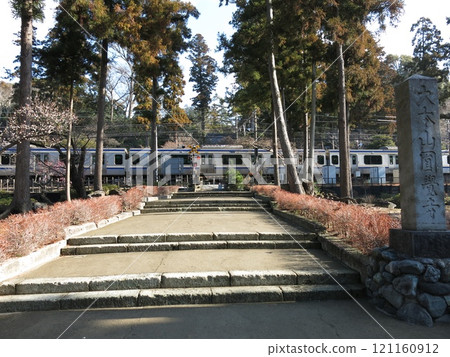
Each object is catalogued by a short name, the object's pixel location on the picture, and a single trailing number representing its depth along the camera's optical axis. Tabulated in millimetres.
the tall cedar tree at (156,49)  11875
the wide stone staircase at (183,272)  3277
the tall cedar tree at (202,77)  42375
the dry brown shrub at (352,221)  3803
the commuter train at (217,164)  23828
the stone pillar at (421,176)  2947
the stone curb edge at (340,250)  3604
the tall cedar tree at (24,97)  8875
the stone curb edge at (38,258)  3619
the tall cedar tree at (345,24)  10008
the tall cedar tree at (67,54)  12711
